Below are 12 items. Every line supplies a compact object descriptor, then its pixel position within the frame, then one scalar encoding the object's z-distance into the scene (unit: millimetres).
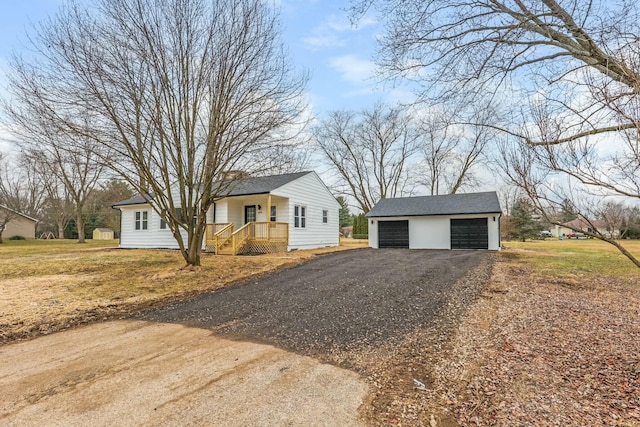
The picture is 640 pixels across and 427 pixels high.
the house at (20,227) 31328
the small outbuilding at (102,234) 40156
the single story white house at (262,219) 14914
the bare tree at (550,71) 3469
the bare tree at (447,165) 29312
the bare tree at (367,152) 30828
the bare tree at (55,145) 8039
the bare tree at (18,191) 31008
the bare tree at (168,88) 7867
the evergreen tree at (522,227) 32656
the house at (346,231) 46109
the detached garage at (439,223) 17812
